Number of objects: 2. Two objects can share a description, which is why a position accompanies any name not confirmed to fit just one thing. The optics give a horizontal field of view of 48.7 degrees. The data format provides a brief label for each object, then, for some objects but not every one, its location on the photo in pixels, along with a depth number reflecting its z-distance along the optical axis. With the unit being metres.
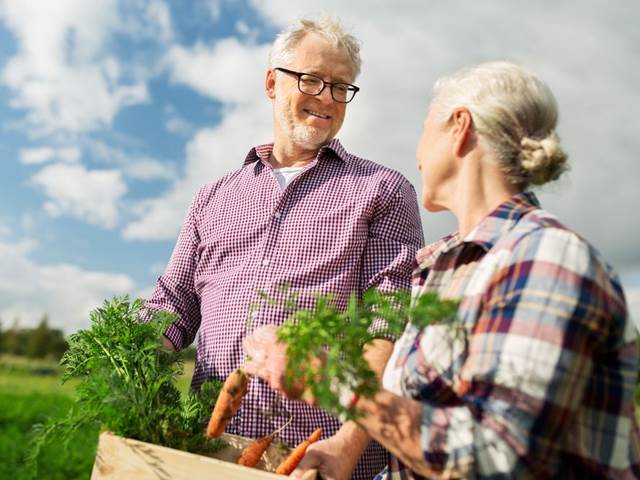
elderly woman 1.47
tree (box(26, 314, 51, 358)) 30.69
